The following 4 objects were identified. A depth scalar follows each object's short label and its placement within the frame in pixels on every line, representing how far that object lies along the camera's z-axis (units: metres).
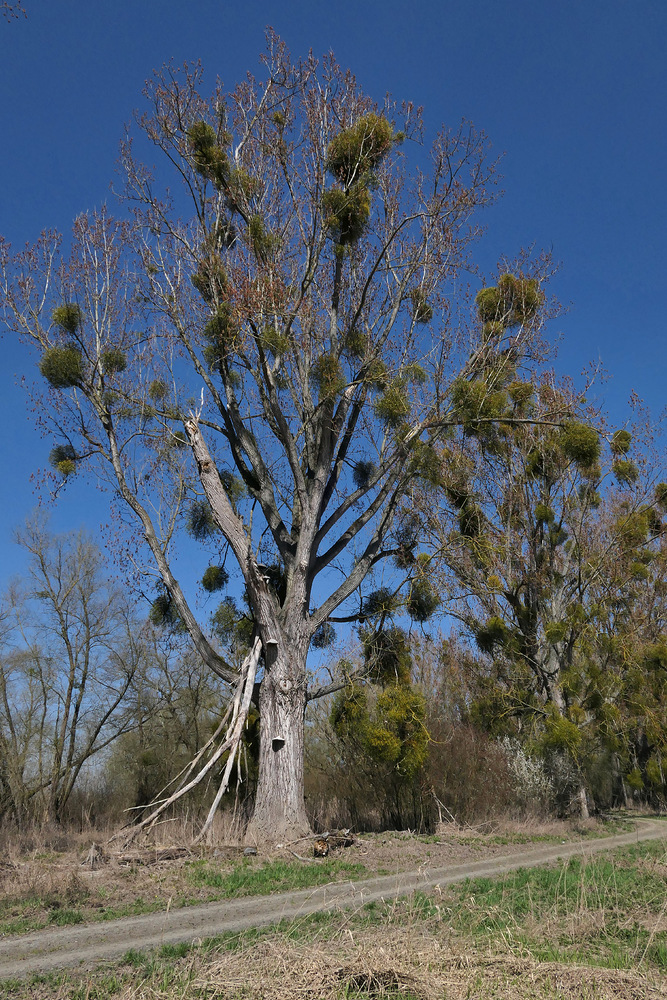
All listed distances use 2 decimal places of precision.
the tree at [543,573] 18.12
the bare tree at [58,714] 21.94
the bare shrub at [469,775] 16.06
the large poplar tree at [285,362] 13.30
